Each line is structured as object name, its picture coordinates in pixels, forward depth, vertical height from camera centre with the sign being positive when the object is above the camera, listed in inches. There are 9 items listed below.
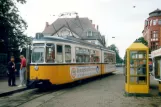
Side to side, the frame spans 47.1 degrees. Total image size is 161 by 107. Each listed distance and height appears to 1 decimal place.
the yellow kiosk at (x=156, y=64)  360.9 -8.5
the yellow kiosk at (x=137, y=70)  340.5 -18.8
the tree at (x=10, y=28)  716.3 +134.6
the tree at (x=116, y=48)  3178.1 +241.4
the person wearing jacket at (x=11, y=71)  448.4 -24.7
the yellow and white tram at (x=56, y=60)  393.8 +1.1
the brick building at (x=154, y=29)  2257.1 +387.3
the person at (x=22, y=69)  446.0 -19.9
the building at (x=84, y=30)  1919.0 +319.9
